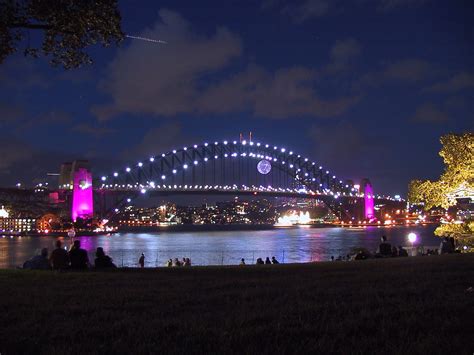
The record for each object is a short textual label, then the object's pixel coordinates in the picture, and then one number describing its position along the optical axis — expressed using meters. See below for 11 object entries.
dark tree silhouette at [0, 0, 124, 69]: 8.97
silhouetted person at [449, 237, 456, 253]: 16.75
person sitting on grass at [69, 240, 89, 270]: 10.73
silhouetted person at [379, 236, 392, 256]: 16.34
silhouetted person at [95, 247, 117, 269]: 11.42
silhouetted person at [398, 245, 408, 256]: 18.13
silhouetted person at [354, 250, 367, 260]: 16.31
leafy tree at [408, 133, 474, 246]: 17.47
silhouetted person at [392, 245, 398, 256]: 17.62
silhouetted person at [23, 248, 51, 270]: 11.33
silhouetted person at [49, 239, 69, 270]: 10.75
